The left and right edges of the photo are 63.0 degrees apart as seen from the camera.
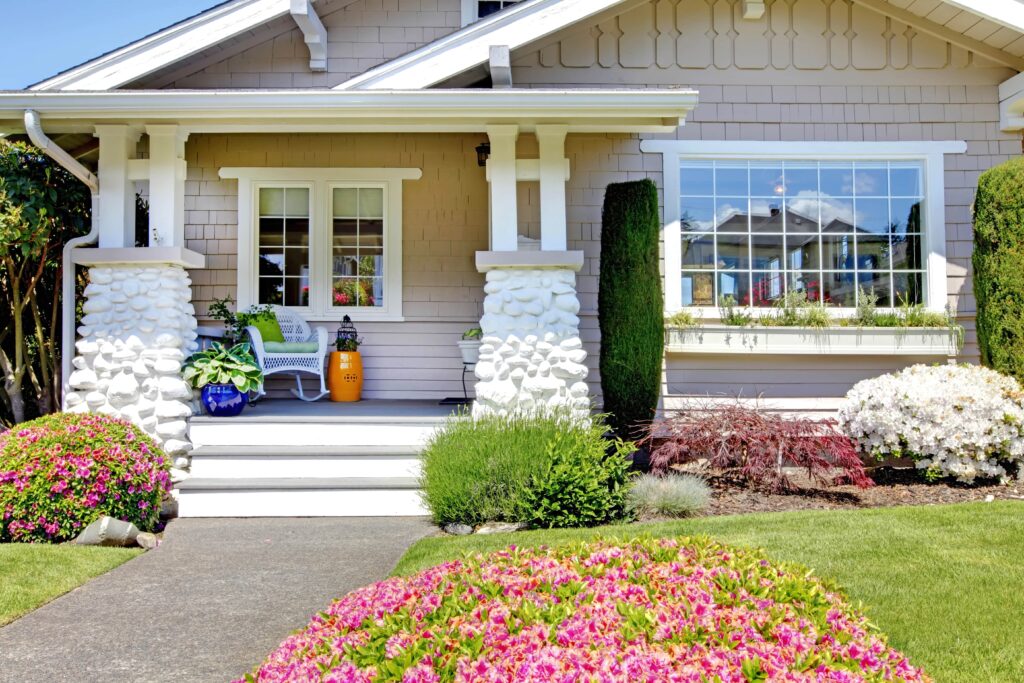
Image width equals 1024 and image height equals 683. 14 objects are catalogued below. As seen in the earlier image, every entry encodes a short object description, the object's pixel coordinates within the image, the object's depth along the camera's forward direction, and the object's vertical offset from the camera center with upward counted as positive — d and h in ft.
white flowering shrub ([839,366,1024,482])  18.65 -1.45
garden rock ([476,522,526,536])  16.29 -3.26
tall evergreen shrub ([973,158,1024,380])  20.75 +2.32
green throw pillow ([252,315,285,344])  23.73 +1.00
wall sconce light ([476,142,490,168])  24.35 +6.14
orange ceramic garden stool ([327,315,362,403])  24.35 -0.23
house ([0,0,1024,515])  24.09 +5.86
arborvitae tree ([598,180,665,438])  20.57 +1.16
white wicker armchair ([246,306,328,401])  23.24 +0.30
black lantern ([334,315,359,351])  24.57 +0.75
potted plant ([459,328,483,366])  23.88 +0.49
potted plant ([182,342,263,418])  19.89 -0.37
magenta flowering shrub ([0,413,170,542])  16.11 -2.26
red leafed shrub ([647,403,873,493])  18.29 -1.89
